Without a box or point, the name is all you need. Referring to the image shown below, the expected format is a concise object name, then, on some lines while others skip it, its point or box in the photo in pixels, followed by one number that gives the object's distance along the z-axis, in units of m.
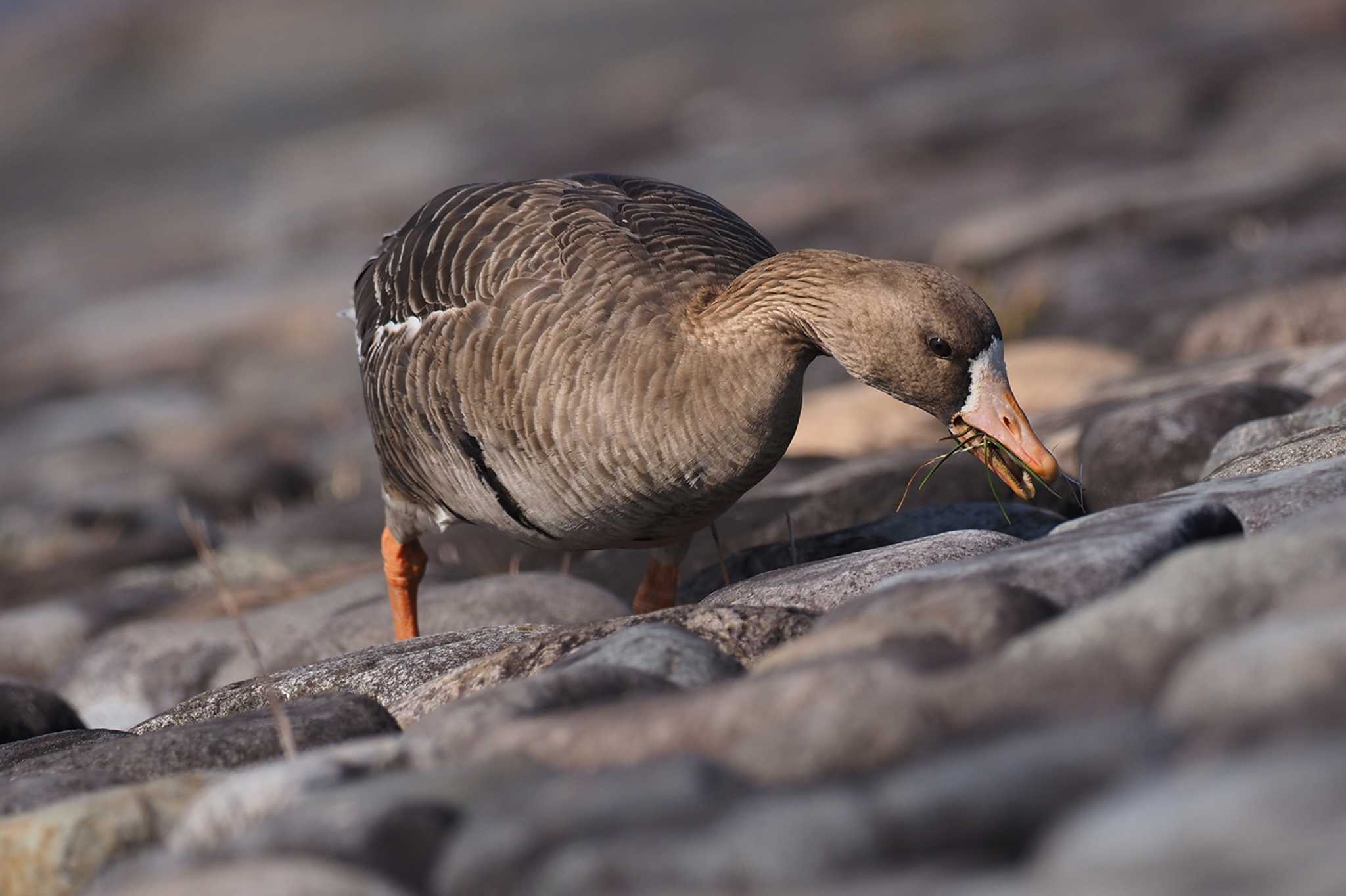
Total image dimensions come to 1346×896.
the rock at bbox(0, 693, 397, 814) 8.28
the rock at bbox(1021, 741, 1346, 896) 4.12
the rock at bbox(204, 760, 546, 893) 5.81
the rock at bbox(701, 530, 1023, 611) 9.62
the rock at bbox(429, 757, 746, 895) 5.45
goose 10.34
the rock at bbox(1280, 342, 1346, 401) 14.28
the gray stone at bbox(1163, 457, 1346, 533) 8.78
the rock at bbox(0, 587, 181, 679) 16.52
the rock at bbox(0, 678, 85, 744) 11.81
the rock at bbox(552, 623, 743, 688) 7.92
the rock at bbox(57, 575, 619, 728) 13.57
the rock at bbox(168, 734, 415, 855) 6.58
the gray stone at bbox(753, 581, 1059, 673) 6.89
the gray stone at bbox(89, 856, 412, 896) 5.38
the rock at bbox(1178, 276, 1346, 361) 18.98
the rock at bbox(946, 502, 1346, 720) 5.91
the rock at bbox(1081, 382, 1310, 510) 13.48
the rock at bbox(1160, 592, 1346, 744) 5.05
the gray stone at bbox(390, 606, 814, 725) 8.69
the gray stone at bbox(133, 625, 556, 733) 10.20
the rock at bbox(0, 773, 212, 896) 7.04
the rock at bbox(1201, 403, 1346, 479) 11.95
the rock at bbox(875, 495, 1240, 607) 7.57
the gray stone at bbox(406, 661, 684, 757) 7.06
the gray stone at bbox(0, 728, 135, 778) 9.95
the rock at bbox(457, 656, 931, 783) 5.80
